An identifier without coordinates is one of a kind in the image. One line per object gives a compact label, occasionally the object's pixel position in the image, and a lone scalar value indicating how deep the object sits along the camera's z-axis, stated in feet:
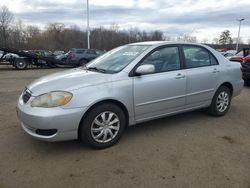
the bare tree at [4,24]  132.67
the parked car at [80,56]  57.71
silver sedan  9.78
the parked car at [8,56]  52.82
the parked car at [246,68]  25.79
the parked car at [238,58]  31.71
